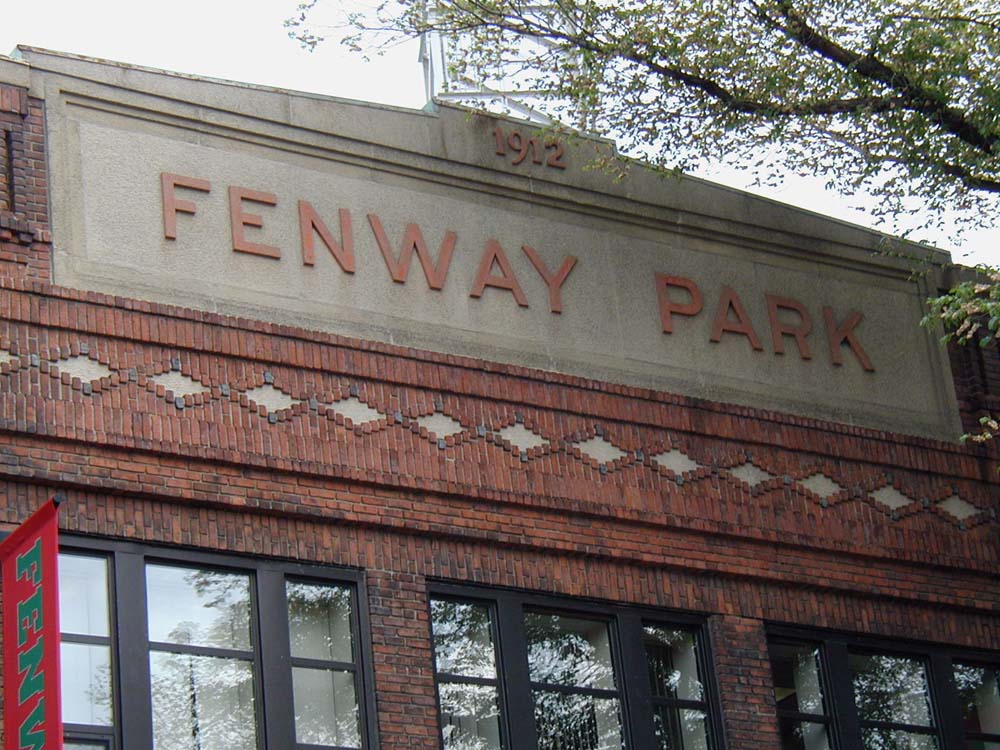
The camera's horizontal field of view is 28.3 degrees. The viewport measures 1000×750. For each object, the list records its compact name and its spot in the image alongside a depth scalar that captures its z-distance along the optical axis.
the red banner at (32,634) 13.34
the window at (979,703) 19.58
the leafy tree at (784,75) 18.31
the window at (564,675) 16.94
